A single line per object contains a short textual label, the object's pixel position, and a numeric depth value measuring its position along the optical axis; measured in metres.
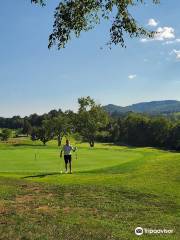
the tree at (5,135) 90.47
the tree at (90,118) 74.73
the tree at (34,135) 85.70
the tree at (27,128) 112.04
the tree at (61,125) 79.56
